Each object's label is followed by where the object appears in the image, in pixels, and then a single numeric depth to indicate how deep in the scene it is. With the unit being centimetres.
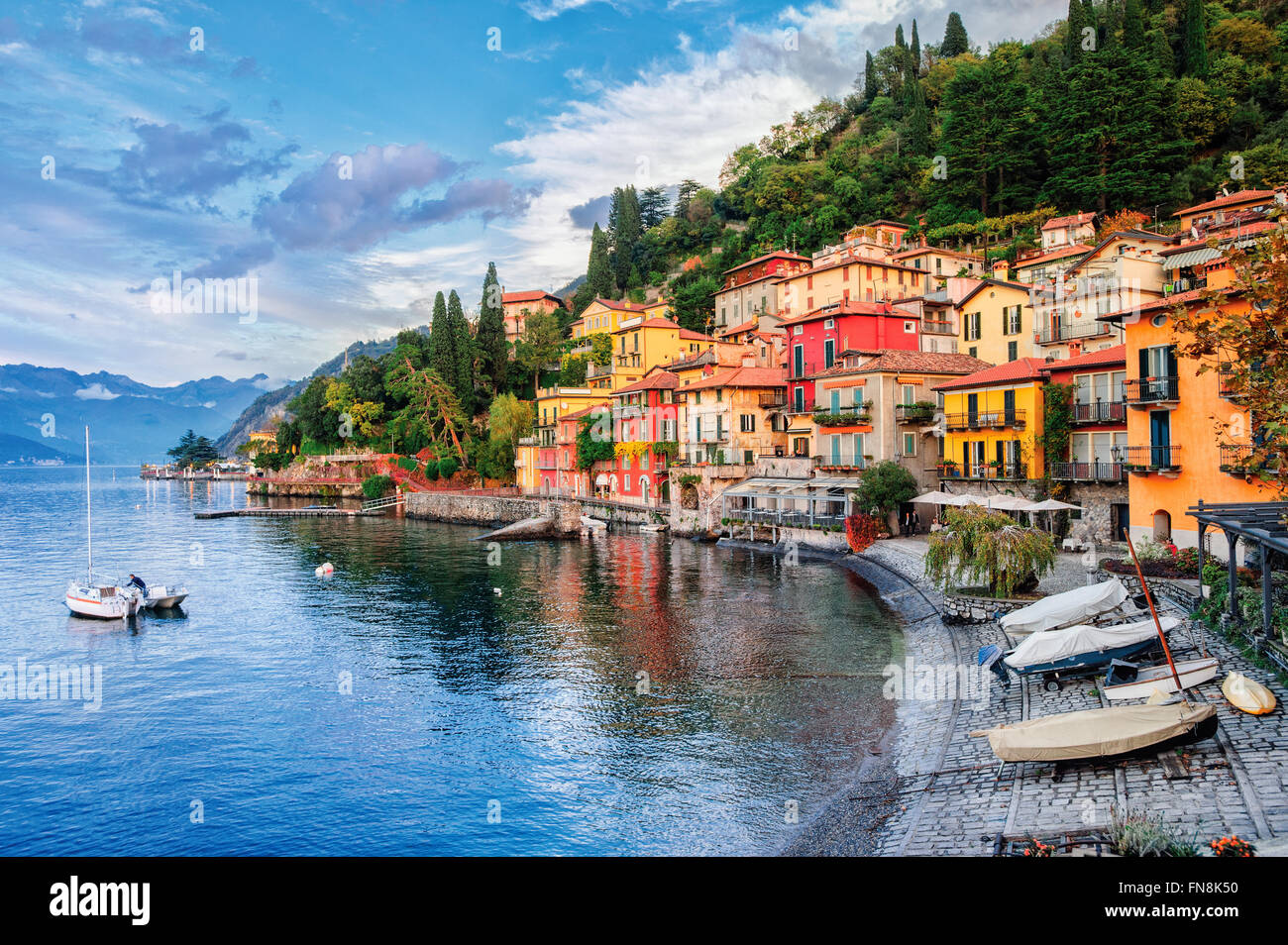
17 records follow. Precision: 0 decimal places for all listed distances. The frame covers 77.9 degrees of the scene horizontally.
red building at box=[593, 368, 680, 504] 6456
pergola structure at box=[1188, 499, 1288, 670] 1536
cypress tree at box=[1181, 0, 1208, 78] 6481
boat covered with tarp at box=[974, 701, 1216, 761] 1281
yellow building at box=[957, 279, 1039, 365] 4616
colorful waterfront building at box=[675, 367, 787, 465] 5762
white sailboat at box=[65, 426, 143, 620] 3481
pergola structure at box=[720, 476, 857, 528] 4753
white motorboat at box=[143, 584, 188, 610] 3625
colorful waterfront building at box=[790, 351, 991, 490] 4678
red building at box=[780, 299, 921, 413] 5222
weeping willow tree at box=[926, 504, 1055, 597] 2589
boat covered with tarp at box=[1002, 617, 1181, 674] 1789
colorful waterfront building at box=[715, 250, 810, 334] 7706
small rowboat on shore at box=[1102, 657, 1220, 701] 1543
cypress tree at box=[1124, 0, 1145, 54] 6712
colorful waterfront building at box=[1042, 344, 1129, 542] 3481
